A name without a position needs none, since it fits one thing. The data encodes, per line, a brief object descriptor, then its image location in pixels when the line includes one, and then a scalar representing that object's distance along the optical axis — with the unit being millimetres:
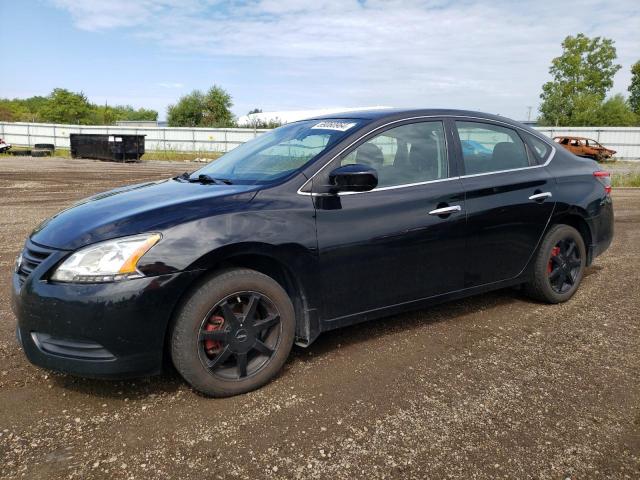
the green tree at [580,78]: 56375
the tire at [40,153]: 31297
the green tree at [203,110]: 71188
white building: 57812
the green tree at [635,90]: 64906
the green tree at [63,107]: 70625
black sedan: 2553
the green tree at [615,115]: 57250
